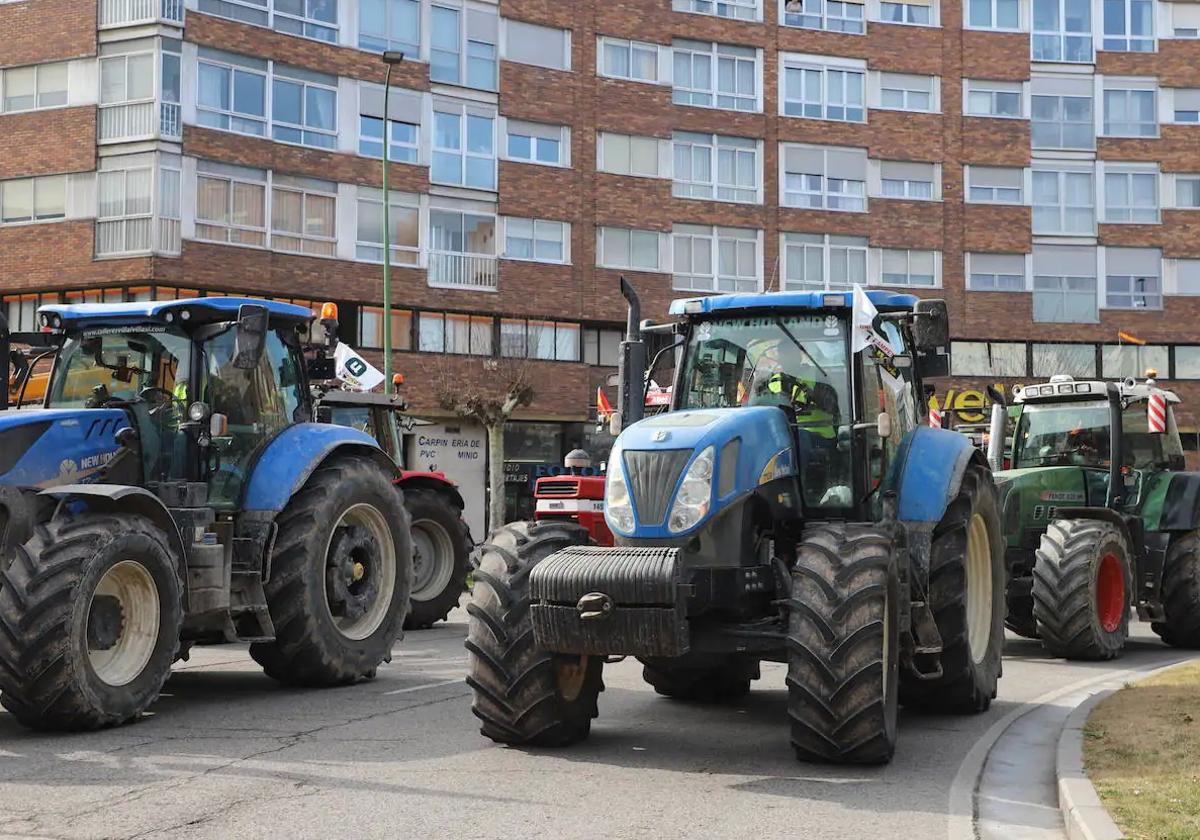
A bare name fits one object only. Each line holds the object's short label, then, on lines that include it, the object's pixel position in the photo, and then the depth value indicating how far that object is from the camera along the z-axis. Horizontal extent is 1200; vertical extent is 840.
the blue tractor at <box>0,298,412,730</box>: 8.94
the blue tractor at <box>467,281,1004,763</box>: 7.89
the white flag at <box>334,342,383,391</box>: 18.38
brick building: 33.44
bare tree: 34.28
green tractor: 14.73
